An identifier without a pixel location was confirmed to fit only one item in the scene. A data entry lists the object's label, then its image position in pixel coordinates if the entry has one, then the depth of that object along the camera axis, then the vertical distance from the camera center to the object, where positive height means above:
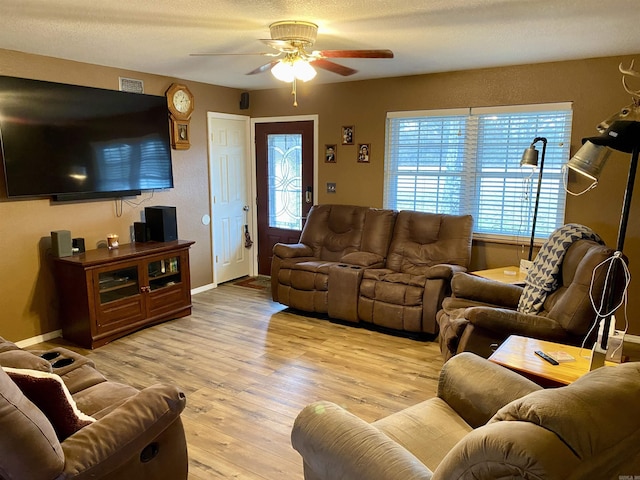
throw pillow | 1.54 -0.79
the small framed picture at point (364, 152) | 5.07 +0.19
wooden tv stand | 3.77 -1.07
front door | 5.55 -0.15
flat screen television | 3.57 +0.24
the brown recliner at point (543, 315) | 2.59 -0.88
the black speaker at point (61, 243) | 3.81 -0.63
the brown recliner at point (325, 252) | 4.50 -0.86
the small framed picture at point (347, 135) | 5.15 +0.39
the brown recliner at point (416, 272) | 3.97 -0.95
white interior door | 5.52 -0.31
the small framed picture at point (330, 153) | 5.29 +0.19
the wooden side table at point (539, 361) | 2.09 -0.92
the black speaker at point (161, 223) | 4.50 -0.53
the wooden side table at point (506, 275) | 3.67 -0.87
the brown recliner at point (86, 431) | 1.36 -0.92
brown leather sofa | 4.04 -0.93
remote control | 2.21 -0.91
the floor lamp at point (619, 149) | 2.05 +0.09
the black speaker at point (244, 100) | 5.71 +0.86
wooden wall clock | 4.79 +0.60
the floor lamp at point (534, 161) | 3.71 +0.08
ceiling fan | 2.83 +0.73
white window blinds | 4.16 +0.05
